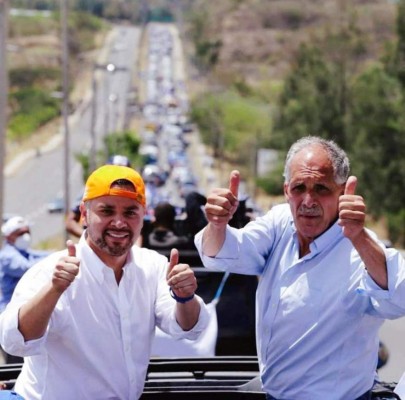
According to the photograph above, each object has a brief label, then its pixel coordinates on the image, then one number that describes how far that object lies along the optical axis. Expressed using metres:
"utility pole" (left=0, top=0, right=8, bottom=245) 16.69
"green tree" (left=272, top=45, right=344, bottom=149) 54.84
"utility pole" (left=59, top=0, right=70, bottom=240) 28.08
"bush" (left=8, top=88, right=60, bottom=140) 113.69
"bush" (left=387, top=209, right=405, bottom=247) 41.88
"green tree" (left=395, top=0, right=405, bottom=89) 40.16
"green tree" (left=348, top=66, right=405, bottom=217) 41.00
